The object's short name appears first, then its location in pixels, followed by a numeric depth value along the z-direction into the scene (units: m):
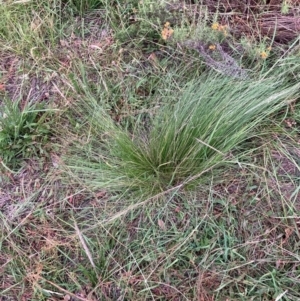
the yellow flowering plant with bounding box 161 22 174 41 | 1.99
